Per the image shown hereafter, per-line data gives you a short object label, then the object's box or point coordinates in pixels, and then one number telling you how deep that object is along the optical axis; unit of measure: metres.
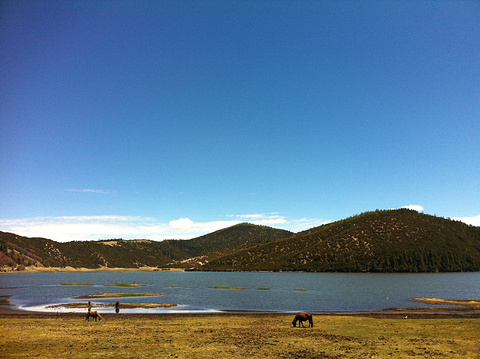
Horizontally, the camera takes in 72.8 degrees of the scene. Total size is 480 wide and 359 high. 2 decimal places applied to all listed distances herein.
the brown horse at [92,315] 42.84
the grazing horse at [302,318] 37.53
